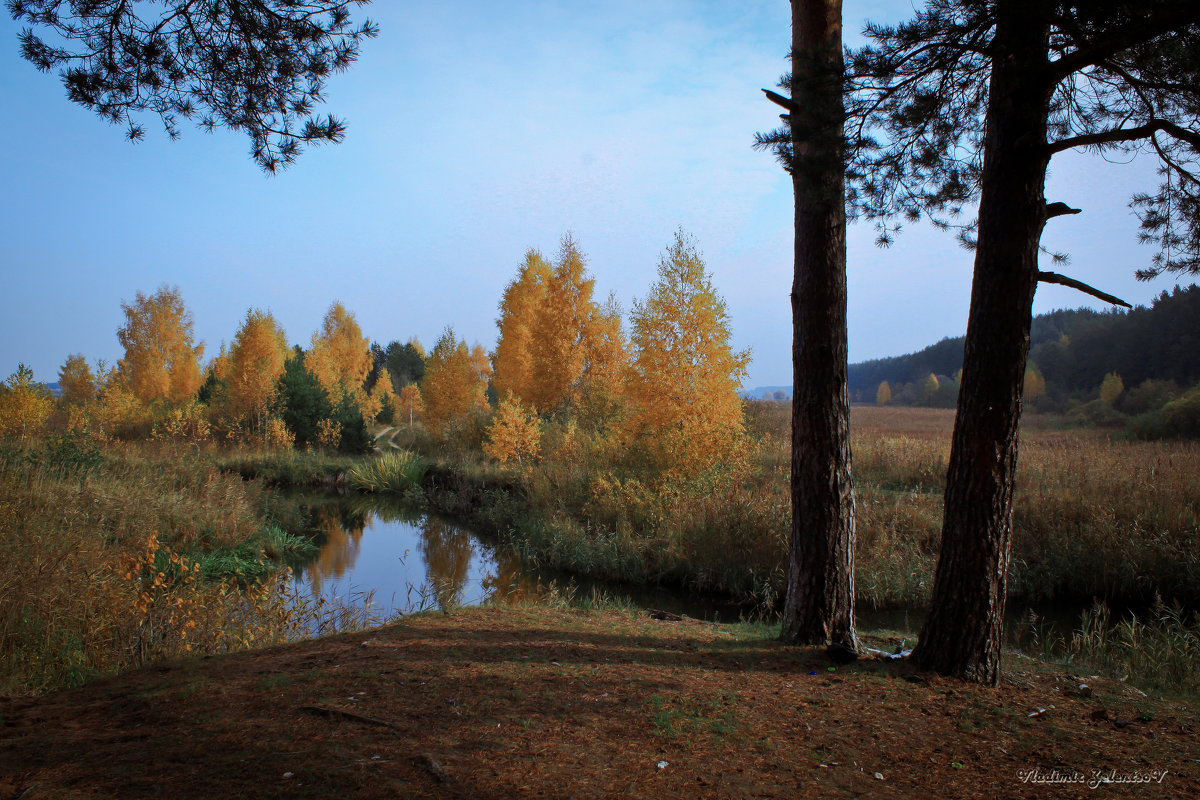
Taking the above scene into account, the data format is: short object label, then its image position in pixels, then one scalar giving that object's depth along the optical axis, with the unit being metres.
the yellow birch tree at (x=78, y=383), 26.81
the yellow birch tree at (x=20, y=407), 14.38
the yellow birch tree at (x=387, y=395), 45.03
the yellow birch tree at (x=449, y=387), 25.22
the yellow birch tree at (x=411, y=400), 45.66
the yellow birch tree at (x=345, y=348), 37.59
